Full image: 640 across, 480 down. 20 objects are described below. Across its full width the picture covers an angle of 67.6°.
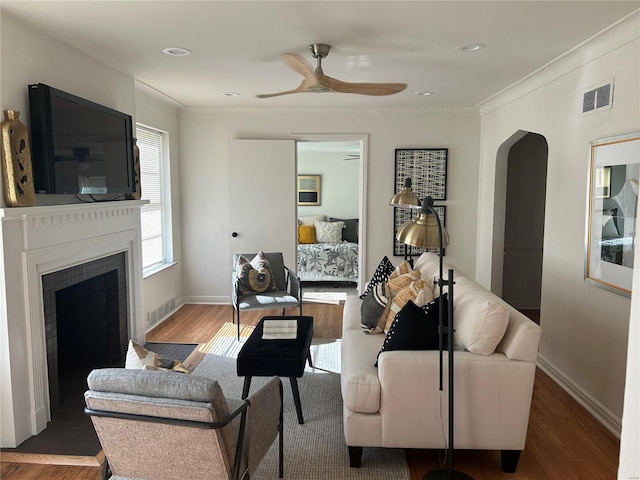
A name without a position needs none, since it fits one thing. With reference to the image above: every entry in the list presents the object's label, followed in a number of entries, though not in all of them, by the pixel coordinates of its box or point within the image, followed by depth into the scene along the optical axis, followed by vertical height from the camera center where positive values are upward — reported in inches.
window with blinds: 201.8 -1.9
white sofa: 94.8 -40.6
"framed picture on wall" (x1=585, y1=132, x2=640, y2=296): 110.9 -4.3
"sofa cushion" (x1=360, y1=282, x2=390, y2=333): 130.7 -32.5
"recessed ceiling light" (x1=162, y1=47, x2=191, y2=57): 129.8 +38.9
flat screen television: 111.3 +12.7
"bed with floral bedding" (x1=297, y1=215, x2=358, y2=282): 279.9 -40.2
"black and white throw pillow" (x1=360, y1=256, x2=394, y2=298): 149.6 -25.8
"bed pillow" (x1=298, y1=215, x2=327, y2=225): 342.0 -18.7
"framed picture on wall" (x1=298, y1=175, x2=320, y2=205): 368.8 +3.2
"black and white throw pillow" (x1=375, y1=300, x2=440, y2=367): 99.3 -29.1
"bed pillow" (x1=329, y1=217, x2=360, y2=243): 334.3 -27.1
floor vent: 199.8 -52.6
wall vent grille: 118.7 +24.7
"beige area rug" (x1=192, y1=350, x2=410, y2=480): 99.0 -57.3
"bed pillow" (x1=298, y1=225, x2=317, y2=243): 312.1 -26.6
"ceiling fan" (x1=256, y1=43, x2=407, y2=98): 122.7 +28.8
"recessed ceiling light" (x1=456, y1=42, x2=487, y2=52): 125.0 +38.9
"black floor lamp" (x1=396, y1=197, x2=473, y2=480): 86.7 -8.3
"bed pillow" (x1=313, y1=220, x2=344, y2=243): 320.2 -26.0
